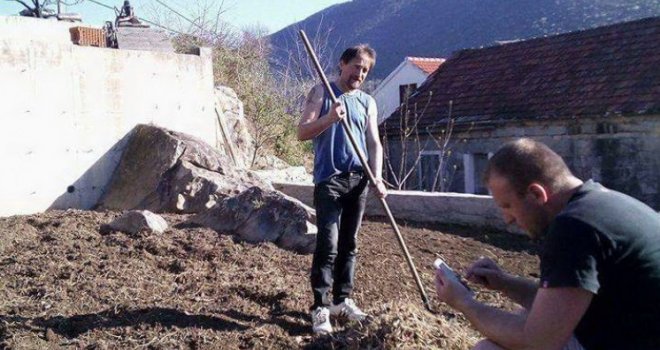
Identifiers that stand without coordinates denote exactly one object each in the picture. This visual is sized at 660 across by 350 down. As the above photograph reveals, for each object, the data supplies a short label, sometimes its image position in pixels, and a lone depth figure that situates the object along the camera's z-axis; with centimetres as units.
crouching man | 205
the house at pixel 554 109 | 1345
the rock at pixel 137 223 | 601
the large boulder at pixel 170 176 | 750
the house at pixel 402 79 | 2972
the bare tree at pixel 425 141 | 1642
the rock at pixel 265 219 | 601
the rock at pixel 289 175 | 1079
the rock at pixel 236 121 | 1283
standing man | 425
